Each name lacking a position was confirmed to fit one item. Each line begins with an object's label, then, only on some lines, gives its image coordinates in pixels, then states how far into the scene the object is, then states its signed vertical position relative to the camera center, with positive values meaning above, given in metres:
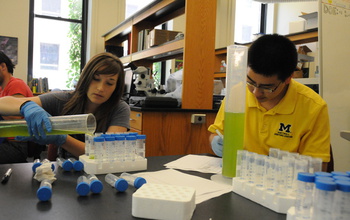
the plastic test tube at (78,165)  0.96 -0.20
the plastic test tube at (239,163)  0.84 -0.16
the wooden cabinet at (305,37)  3.34 +0.81
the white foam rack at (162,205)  0.62 -0.21
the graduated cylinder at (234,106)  0.95 +0.00
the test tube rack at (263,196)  0.68 -0.21
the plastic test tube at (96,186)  0.75 -0.21
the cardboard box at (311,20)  3.31 +0.99
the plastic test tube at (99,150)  0.95 -0.15
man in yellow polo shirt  1.21 +0.00
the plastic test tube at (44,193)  0.69 -0.21
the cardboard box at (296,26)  4.38 +1.20
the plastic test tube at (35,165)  0.92 -0.20
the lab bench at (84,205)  0.63 -0.23
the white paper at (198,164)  1.07 -0.22
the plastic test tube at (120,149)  0.98 -0.15
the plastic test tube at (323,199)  0.50 -0.15
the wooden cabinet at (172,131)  2.24 -0.21
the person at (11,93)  1.76 +0.04
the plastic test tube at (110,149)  0.96 -0.15
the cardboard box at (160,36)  3.01 +0.67
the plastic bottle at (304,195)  0.55 -0.16
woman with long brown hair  1.56 +0.01
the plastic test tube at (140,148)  1.06 -0.16
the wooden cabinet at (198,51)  2.26 +0.40
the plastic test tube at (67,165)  0.96 -0.20
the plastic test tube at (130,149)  1.01 -0.16
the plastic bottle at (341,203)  0.50 -0.15
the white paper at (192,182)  0.80 -0.23
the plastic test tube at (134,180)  0.81 -0.21
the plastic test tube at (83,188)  0.74 -0.21
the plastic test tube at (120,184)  0.78 -0.21
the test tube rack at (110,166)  0.95 -0.20
